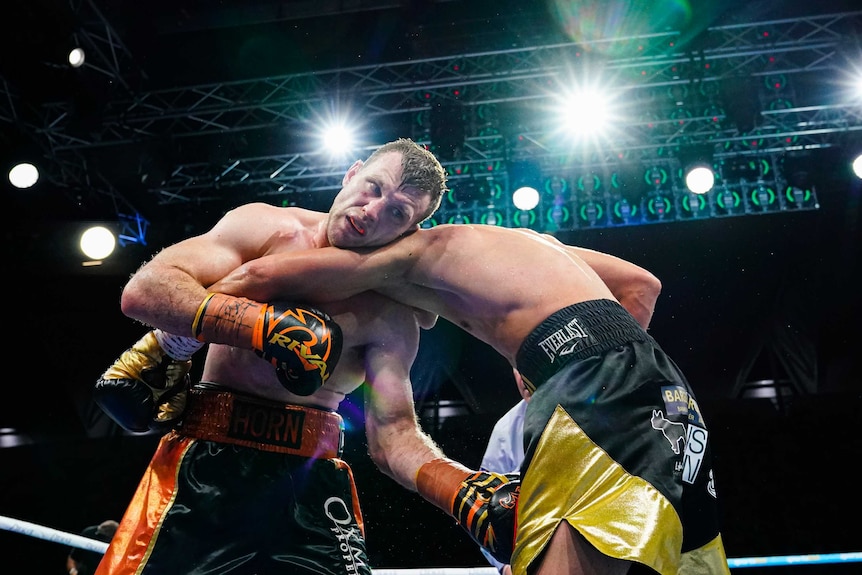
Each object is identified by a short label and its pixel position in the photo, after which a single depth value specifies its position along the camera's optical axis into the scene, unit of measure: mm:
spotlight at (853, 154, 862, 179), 5088
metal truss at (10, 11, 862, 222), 4809
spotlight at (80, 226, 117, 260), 5586
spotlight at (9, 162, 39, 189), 5090
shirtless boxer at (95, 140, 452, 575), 1489
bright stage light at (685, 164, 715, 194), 5148
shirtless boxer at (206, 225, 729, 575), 1153
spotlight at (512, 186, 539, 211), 5453
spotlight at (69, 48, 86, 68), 4535
